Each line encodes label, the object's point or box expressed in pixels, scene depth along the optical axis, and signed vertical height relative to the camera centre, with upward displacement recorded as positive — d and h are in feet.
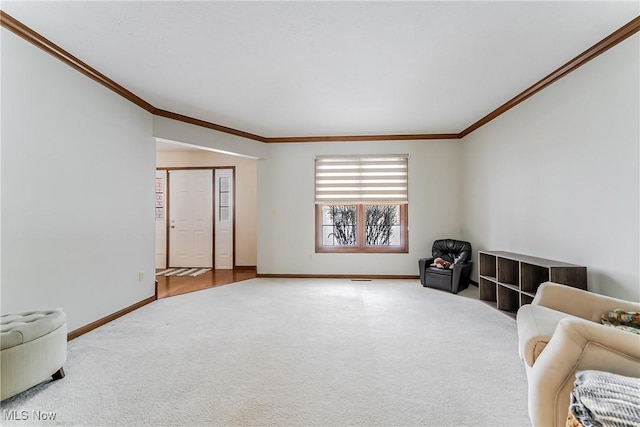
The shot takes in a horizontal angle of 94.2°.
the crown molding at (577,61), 7.52 +4.87
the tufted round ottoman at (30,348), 5.81 -2.66
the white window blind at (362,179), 18.20 +2.61
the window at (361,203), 18.24 +1.11
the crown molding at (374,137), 17.88 +5.11
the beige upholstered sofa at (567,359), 4.13 -2.01
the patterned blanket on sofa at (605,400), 3.37 -2.14
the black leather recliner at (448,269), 14.84 -2.43
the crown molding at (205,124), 13.76 +5.04
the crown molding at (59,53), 7.39 +4.91
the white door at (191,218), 21.77 +0.25
